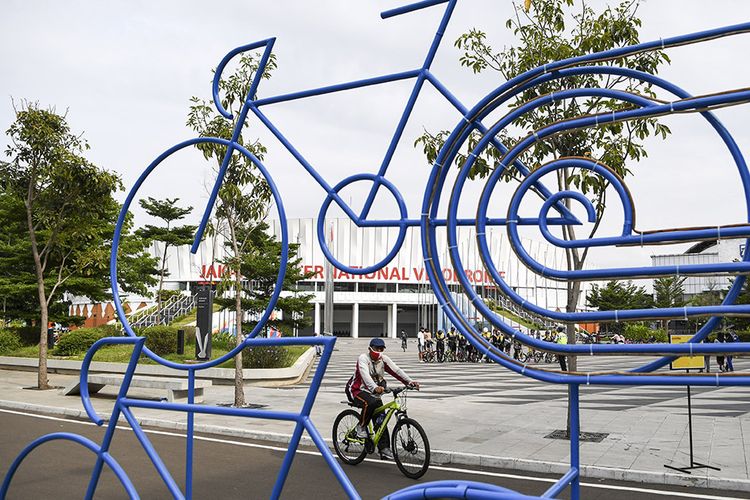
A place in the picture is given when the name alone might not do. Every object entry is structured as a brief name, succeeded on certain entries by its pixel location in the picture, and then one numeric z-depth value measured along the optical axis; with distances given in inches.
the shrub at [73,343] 989.8
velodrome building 2588.6
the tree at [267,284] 1073.3
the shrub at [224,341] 1088.2
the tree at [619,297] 1995.6
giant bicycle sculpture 87.1
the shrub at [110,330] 1127.8
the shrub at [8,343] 1039.0
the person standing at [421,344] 1318.8
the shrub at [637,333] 1712.6
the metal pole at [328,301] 1085.4
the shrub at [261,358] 857.5
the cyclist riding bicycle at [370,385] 345.7
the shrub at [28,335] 1136.0
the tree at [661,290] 1893.2
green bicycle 329.7
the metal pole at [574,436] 101.0
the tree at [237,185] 532.4
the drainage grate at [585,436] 403.5
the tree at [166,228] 1798.7
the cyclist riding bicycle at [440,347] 1257.4
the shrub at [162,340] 1021.2
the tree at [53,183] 666.2
